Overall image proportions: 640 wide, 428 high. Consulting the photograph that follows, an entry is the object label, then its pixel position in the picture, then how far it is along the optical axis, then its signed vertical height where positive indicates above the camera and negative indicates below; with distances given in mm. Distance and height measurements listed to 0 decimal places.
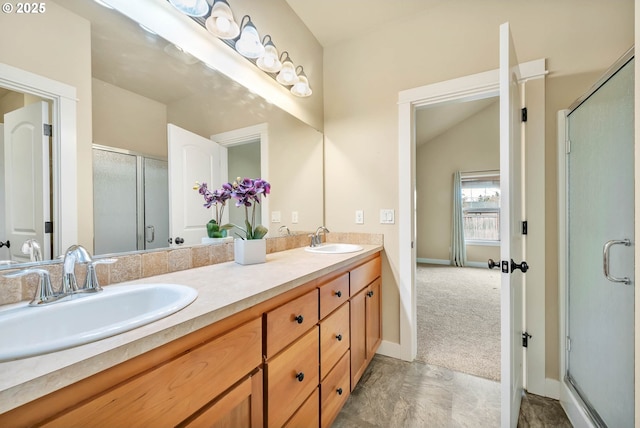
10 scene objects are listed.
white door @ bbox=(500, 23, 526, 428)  1128 -59
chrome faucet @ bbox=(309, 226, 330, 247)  2016 -197
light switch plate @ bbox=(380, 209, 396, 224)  2047 -35
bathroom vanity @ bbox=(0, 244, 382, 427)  449 -357
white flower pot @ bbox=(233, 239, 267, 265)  1323 -198
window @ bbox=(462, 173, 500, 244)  5363 +79
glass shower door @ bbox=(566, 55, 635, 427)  1056 -190
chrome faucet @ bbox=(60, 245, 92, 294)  757 -146
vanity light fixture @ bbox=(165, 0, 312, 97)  1256 +993
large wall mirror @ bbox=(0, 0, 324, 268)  938 +375
